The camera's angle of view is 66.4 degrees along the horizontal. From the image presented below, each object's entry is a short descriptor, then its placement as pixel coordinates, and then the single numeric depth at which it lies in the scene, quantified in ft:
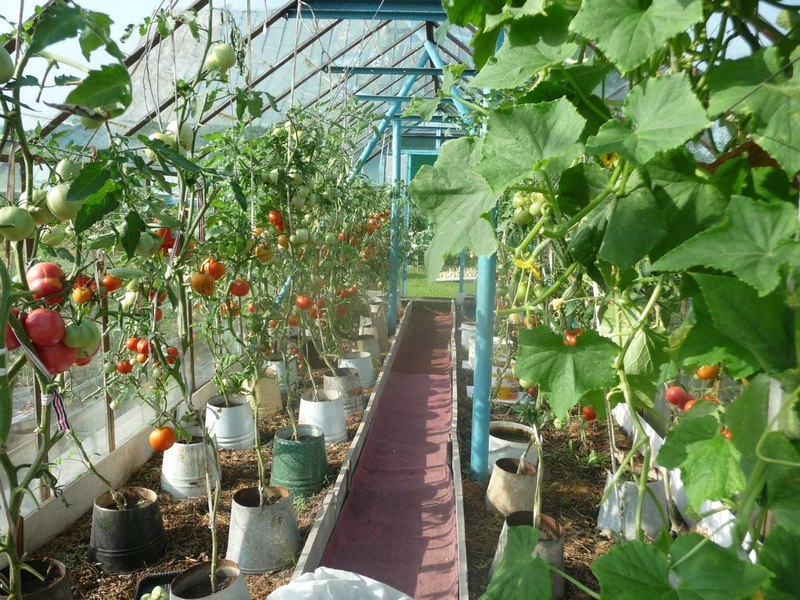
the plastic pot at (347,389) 13.19
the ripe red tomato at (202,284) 6.71
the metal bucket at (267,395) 12.50
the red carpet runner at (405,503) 8.09
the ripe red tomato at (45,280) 2.96
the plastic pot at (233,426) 10.71
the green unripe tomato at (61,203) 2.81
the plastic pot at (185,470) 9.05
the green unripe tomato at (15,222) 2.63
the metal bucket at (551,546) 6.59
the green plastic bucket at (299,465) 9.34
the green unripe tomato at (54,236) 3.67
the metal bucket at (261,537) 7.39
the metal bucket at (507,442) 9.62
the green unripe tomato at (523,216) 4.95
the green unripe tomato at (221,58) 5.49
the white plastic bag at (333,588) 5.25
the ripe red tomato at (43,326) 2.75
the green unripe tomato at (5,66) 2.38
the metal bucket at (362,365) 14.99
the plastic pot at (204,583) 5.90
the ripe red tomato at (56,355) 2.90
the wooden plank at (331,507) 7.33
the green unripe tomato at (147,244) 4.00
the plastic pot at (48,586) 5.54
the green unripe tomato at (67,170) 3.24
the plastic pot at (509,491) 8.25
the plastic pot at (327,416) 11.09
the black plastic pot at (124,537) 7.17
